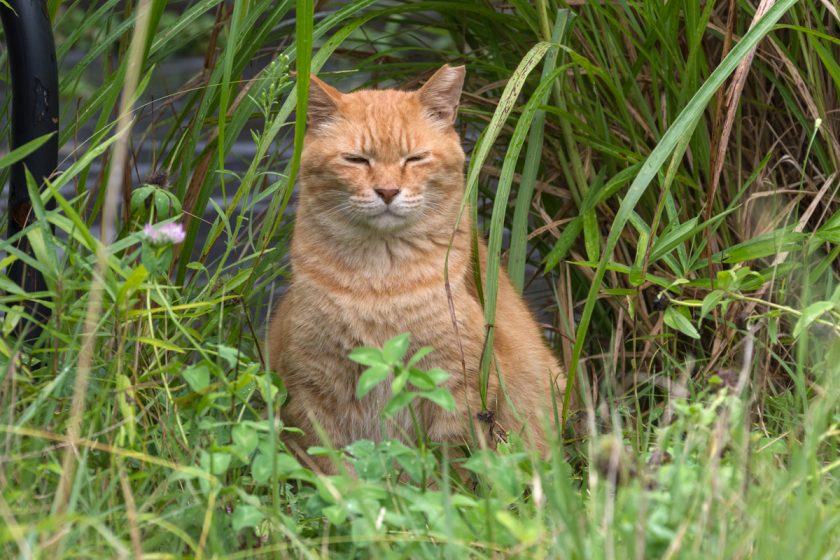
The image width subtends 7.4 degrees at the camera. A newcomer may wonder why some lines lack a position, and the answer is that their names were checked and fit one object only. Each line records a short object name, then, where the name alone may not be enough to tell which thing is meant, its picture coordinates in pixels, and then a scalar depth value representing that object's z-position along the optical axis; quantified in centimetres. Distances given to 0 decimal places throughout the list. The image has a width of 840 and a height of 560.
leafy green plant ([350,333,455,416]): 426
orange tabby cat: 451
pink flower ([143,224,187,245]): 429
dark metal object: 436
